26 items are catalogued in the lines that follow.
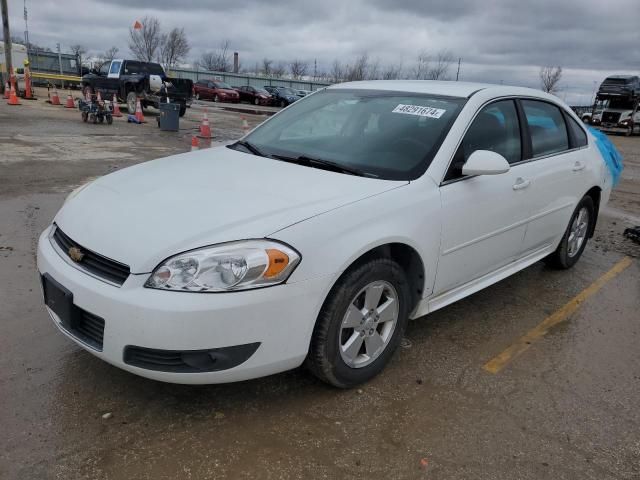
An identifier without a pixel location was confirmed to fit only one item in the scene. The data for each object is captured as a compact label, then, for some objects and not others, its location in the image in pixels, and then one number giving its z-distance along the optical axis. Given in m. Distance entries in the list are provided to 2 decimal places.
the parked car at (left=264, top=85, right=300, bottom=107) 35.50
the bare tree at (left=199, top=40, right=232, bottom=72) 89.43
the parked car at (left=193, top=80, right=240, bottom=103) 34.88
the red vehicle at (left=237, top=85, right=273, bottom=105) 35.84
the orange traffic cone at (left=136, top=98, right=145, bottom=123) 16.88
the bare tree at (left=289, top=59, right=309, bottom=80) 91.56
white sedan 2.28
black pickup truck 18.98
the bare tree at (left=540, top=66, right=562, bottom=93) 62.84
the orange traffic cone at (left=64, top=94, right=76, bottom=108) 20.25
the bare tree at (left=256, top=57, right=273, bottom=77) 93.50
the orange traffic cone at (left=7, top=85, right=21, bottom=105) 19.56
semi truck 29.52
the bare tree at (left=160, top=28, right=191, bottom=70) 68.53
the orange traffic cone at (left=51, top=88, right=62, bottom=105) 21.30
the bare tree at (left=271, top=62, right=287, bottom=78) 93.61
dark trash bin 15.32
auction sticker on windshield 3.41
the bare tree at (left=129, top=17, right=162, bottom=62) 66.62
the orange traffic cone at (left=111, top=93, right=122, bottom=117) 17.88
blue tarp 5.21
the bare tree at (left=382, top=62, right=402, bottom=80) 70.06
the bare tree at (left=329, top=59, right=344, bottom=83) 84.26
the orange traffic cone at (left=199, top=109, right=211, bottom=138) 13.91
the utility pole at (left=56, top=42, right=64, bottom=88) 34.91
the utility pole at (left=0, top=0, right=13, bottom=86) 20.62
